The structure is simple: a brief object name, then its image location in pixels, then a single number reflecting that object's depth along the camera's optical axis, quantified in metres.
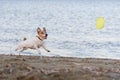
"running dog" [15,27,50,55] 14.81
